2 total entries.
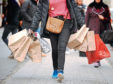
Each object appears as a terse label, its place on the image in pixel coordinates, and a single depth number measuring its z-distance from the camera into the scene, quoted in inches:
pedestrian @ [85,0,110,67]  499.7
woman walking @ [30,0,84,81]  362.4
